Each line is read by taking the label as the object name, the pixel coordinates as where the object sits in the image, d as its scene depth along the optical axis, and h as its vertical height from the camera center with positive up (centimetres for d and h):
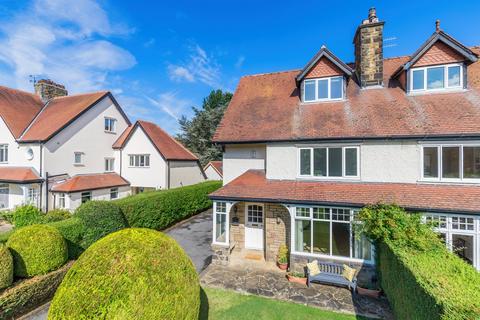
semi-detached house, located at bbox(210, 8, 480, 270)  1098 +47
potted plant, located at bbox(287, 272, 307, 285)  1110 -558
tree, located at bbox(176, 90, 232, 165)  4794 +601
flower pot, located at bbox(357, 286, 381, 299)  991 -560
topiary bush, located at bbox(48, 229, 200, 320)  520 -295
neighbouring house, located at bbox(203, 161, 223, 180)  3859 -164
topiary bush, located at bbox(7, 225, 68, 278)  917 -362
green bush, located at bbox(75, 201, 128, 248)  1234 -325
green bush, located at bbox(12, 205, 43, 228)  1505 -379
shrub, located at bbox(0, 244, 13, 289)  818 -380
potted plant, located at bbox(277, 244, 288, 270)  1244 -522
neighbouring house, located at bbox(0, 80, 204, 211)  2133 +93
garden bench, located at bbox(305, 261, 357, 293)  1031 -525
